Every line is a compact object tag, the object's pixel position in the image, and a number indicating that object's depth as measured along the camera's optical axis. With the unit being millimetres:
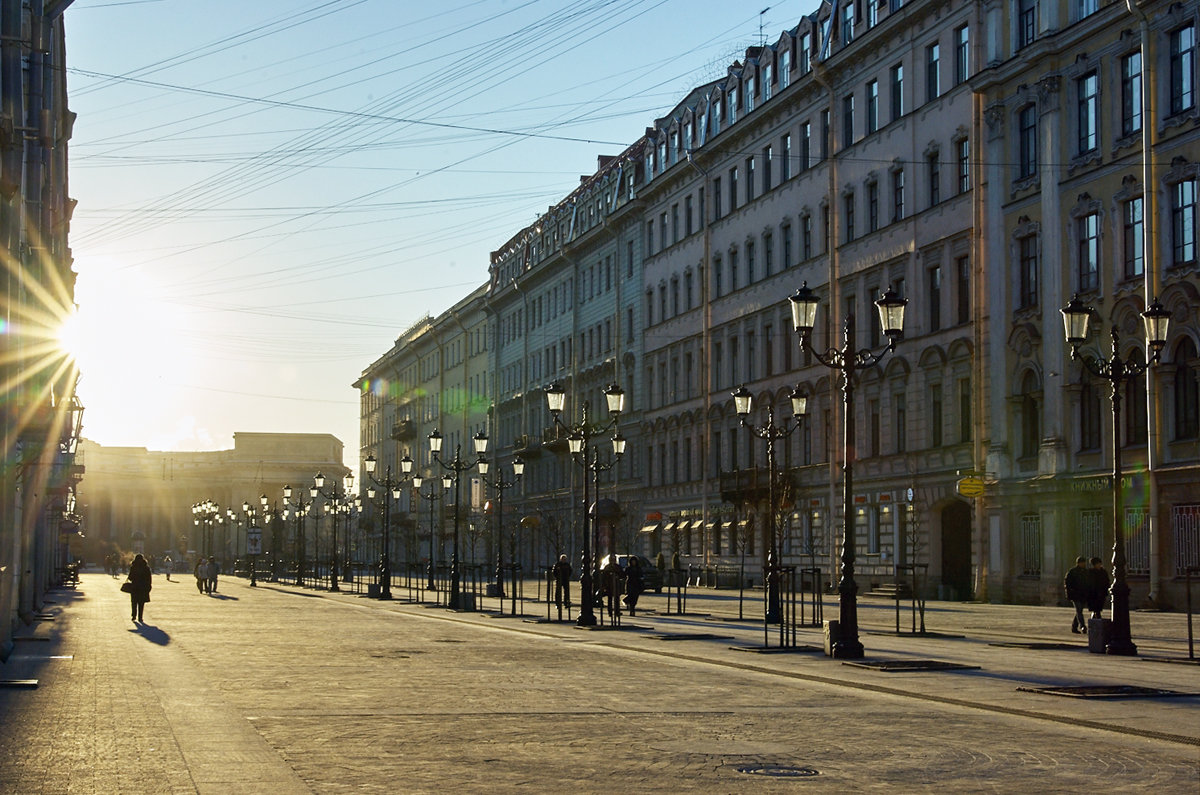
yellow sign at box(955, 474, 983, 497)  51281
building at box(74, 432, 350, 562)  192500
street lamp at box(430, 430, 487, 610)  50156
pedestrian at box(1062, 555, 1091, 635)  32938
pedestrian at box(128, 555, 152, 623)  41281
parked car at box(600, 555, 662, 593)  66688
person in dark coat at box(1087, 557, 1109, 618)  30609
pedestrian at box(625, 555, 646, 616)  43812
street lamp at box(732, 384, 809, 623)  34578
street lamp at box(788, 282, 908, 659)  25516
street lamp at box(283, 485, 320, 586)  85994
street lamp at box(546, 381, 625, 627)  37438
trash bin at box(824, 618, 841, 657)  25781
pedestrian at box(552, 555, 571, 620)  43719
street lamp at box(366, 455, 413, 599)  62312
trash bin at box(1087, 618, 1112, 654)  27188
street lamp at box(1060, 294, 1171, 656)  26984
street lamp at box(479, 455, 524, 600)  50253
